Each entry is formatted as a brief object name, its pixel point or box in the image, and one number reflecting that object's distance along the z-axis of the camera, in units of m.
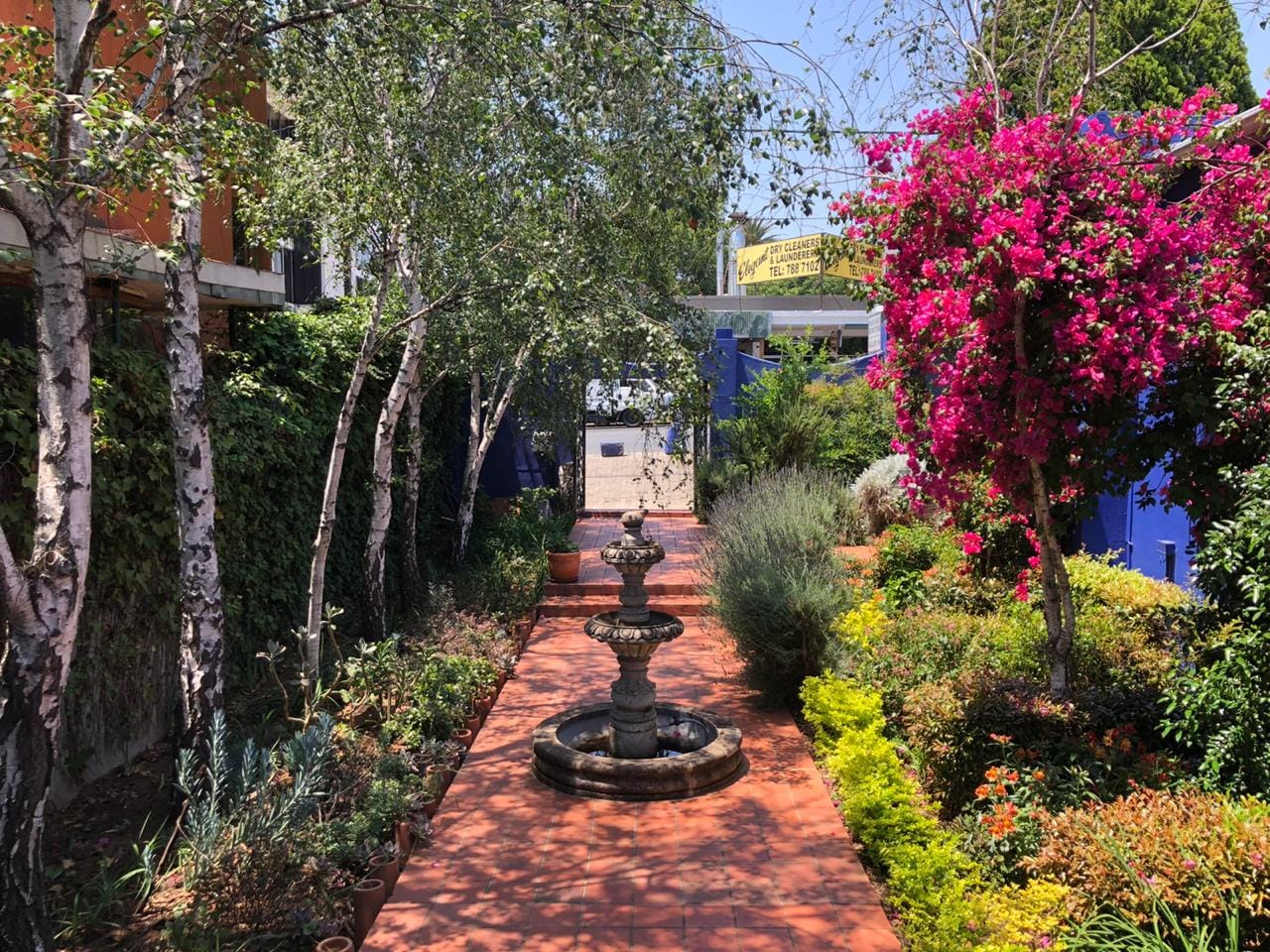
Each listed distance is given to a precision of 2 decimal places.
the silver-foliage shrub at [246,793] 3.60
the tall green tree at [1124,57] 6.61
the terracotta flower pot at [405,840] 4.42
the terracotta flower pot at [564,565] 10.26
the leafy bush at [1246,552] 3.78
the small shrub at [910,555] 8.14
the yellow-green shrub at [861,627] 6.00
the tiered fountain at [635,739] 5.21
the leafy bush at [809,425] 13.69
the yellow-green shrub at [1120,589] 6.07
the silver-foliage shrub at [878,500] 11.31
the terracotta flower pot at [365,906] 3.76
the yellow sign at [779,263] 18.92
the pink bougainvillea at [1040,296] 4.09
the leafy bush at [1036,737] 4.24
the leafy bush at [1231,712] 3.79
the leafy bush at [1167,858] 3.14
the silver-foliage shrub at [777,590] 6.37
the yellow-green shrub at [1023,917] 3.12
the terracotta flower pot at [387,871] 4.06
